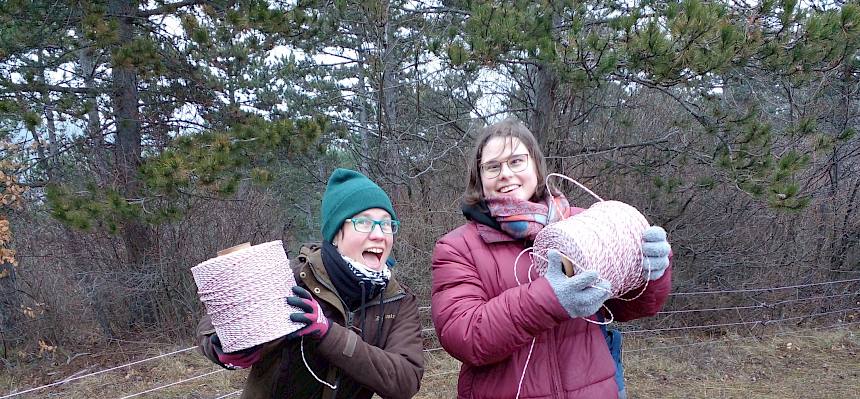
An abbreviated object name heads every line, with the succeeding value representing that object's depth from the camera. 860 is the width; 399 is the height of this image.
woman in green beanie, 1.52
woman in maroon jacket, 1.50
